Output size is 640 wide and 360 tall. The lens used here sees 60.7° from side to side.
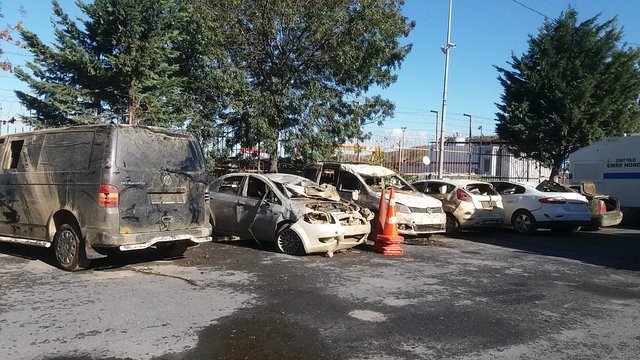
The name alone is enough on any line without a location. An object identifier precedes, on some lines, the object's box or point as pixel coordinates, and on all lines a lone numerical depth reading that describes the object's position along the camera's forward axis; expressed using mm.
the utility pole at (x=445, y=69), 21109
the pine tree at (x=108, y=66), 13805
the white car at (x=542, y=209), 14273
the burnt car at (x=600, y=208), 15570
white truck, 18094
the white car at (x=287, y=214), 9805
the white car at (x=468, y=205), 13938
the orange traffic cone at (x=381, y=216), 10766
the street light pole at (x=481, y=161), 27269
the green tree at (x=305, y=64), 15312
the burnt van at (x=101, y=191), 7684
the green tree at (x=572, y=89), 21234
